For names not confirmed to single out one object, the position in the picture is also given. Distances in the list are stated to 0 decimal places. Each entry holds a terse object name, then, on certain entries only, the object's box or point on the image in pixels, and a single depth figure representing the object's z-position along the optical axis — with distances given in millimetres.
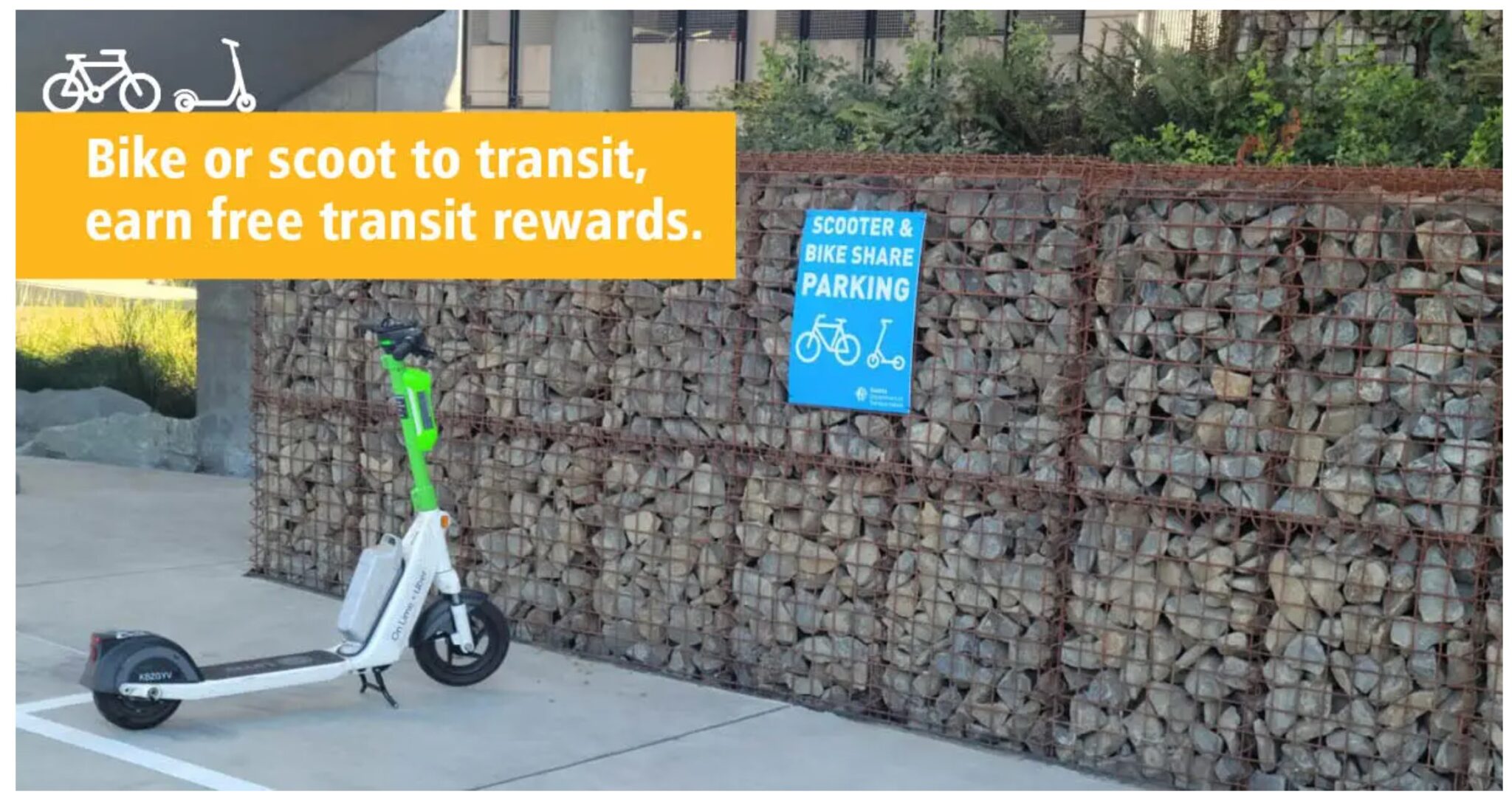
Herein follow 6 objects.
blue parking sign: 5973
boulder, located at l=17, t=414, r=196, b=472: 12047
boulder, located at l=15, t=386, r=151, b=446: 12672
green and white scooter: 5645
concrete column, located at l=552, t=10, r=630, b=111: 10398
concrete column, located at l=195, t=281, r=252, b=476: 11719
